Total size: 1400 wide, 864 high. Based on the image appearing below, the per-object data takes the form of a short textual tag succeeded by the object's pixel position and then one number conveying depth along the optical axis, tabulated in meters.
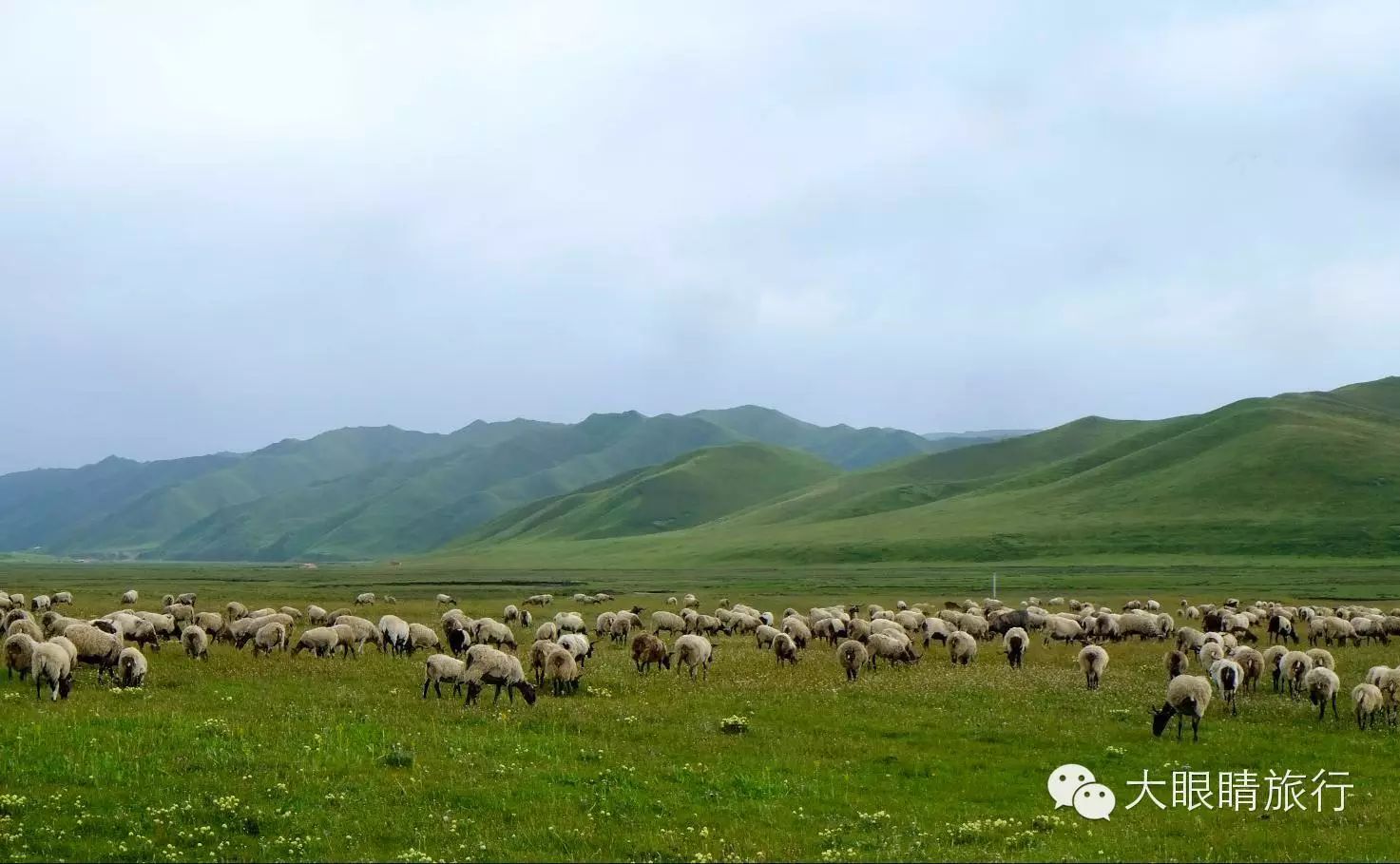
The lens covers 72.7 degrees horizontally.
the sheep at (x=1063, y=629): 40.59
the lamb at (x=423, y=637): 33.09
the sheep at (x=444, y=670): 22.81
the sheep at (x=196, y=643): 29.17
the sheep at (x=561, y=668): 24.19
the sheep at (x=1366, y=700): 20.80
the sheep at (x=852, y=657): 27.59
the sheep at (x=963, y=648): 31.80
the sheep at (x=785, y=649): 30.92
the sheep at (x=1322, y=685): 22.19
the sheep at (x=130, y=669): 23.22
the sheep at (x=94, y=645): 24.05
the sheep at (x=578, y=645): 29.14
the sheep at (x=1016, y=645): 31.16
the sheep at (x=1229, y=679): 22.95
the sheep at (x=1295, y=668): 25.36
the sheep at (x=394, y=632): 31.86
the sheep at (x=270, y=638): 30.38
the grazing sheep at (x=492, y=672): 22.02
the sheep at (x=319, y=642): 30.06
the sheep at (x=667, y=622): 42.00
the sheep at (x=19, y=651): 23.25
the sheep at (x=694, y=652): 28.03
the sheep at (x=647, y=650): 28.94
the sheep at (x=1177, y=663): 25.17
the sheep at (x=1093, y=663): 25.83
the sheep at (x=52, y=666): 20.83
